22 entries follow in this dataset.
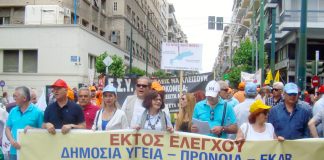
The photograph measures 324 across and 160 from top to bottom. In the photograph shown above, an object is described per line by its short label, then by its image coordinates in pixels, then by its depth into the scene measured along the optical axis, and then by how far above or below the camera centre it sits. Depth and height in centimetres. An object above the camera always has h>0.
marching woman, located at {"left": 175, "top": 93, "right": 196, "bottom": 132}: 753 -37
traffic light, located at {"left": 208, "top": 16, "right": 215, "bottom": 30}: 4131 +459
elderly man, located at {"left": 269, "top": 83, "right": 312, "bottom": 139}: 746 -40
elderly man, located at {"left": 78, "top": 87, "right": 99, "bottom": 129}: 838 -33
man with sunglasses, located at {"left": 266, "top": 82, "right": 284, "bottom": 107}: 1002 -9
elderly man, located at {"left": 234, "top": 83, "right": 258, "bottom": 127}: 884 -31
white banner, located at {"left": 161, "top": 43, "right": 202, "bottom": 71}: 1120 +61
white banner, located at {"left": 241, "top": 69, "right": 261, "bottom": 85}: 2382 +41
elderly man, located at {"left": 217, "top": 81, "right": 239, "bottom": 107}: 951 -6
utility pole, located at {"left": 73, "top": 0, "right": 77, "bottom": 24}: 4306 +609
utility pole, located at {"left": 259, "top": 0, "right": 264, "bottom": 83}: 3006 +277
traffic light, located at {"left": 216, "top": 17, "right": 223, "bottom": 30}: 4192 +471
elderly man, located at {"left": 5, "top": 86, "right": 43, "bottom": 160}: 763 -42
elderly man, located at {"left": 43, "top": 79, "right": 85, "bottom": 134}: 729 -35
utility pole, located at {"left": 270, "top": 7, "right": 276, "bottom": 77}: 3078 +258
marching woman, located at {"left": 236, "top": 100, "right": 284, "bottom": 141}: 687 -49
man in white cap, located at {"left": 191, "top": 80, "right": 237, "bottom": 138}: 752 -36
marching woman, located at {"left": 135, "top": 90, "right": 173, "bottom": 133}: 704 -37
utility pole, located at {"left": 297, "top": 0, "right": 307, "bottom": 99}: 1627 +105
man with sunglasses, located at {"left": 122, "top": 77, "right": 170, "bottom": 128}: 824 -22
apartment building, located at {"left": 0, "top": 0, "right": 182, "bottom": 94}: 3909 +295
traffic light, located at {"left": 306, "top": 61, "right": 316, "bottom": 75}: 1865 +69
